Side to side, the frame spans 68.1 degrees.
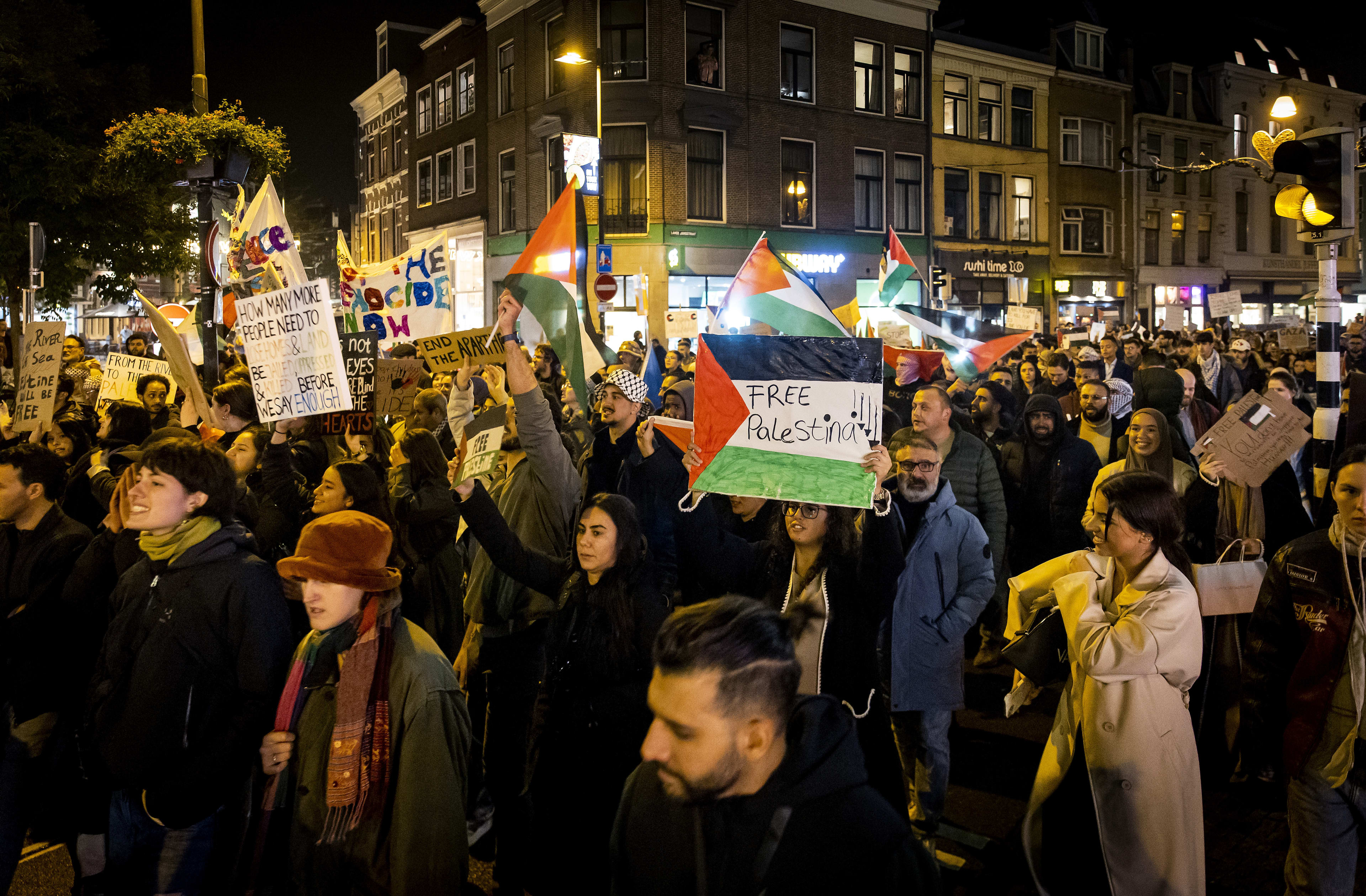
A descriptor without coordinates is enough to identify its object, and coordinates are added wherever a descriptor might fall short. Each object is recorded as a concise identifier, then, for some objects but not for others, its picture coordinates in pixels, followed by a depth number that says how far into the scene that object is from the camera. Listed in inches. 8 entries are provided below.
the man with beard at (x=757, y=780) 74.1
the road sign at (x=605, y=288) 606.2
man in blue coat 175.9
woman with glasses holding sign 146.9
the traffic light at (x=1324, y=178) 274.2
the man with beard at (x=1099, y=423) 299.4
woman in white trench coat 133.0
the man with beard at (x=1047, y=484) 267.9
